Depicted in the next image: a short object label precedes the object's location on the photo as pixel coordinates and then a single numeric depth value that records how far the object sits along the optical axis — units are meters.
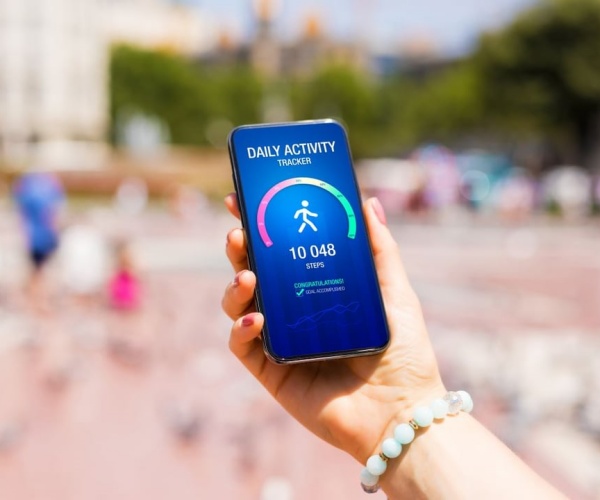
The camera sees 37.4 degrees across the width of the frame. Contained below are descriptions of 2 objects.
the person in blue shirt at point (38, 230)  9.60
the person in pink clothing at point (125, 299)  8.60
